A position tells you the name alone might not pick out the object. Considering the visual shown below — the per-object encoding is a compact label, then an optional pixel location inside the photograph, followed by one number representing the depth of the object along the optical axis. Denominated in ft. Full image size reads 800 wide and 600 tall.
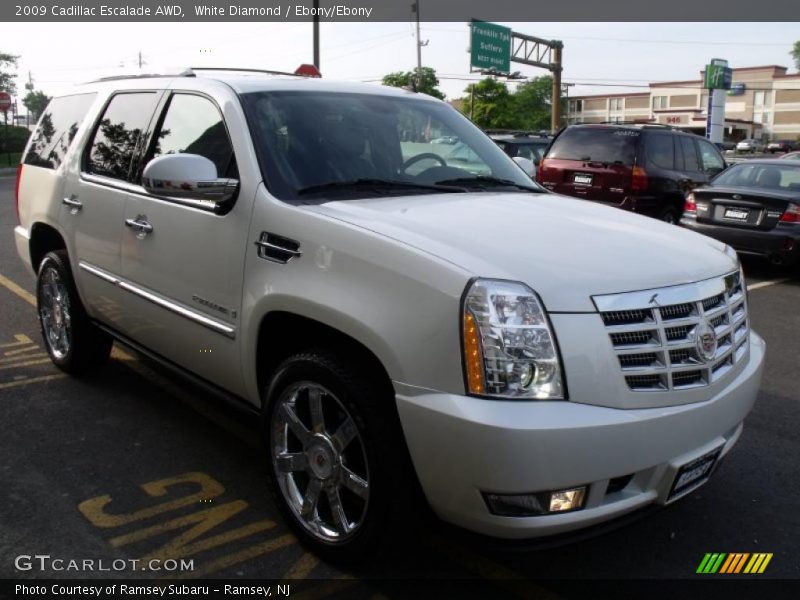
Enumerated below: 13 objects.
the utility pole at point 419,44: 164.84
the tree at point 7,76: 160.45
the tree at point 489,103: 223.51
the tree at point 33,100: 326.03
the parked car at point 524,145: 50.03
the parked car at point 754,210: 30.07
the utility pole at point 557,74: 104.58
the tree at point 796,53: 362.33
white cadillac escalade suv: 8.18
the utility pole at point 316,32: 90.38
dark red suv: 37.58
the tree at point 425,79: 202.83
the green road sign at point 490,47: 112.06
